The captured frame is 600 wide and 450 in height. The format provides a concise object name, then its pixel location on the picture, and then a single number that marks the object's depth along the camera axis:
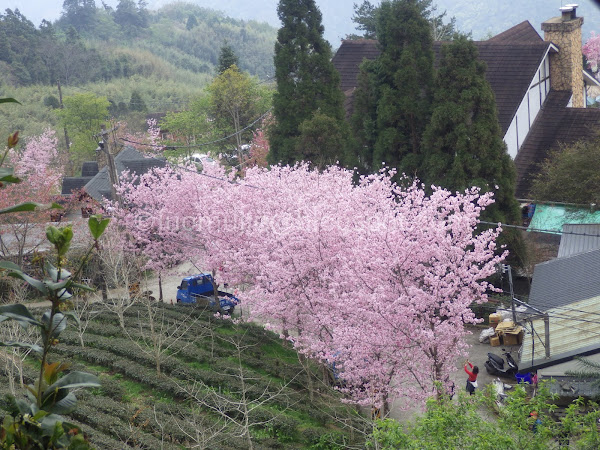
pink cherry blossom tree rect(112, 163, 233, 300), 23.56
